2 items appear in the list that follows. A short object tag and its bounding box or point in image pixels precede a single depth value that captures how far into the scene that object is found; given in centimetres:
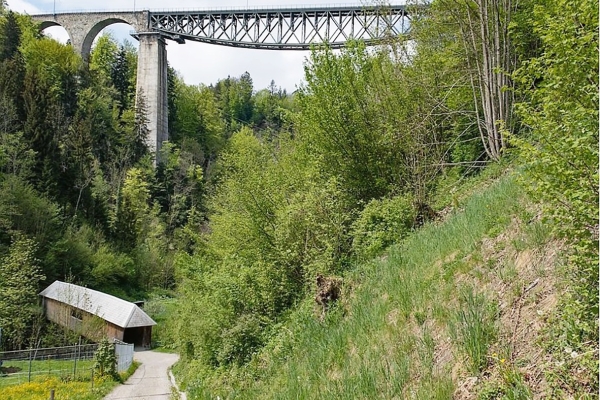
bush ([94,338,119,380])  2131
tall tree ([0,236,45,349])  2583
